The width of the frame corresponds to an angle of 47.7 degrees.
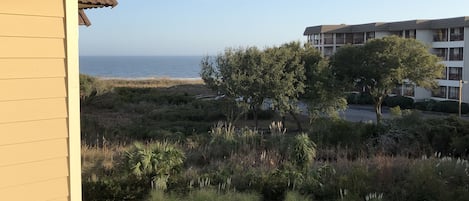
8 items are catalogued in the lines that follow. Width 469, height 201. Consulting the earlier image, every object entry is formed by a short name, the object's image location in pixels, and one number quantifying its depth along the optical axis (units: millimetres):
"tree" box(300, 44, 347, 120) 33625
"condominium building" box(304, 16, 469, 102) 53531
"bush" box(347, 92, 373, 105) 58344
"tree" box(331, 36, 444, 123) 43406
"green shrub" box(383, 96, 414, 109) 53188
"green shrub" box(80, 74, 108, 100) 41094
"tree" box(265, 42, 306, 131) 30125
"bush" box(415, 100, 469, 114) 48250
